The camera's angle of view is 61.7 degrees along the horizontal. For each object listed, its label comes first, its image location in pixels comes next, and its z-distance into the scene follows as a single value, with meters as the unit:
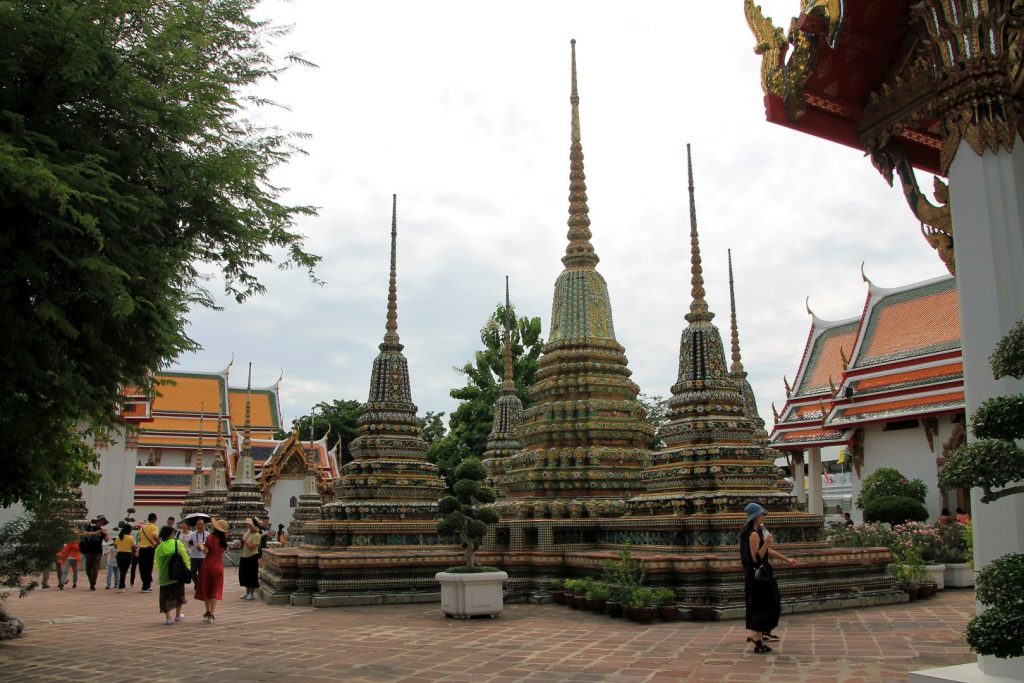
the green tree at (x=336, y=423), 58.72
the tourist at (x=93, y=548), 17.30
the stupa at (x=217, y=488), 28.78
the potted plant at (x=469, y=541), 10.20
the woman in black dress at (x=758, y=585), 7.52
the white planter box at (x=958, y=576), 13.41
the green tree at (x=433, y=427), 49.31
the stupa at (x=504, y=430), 20.14
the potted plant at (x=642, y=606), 9.67
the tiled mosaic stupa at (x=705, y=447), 11.66
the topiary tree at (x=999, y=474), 4.00
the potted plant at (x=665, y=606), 9.77
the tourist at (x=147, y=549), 16.09
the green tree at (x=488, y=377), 31.38
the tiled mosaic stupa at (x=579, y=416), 13.51
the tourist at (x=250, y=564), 13.65
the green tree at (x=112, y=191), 5.53
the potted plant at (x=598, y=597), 10.49
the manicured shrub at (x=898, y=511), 21.61
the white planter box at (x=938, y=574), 12.98
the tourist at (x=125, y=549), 16.75
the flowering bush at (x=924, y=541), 13.54
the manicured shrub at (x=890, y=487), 23.38
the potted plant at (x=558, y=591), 11.84
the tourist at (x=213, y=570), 10.95
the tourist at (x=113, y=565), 17.00
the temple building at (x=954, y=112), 4.97
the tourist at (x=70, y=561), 17.20
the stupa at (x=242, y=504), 26.25
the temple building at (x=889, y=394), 24.14
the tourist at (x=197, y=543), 13.38
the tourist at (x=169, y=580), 10.77
